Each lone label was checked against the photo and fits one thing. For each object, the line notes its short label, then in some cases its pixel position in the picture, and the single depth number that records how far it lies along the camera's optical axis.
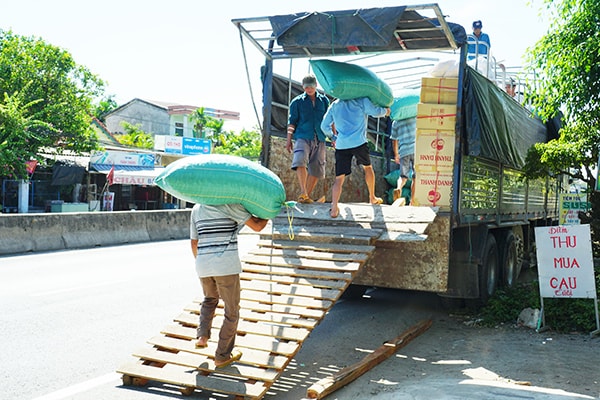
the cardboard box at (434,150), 7.46
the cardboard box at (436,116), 7.42
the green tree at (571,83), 7.69
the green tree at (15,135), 24.75
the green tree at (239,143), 58.99
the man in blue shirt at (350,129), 7.71
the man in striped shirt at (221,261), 4.94
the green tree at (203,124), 58.09
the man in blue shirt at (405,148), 9.33
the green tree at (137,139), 48.94
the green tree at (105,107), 60.27
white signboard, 7.15
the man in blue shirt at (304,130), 8.23
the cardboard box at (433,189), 7.46
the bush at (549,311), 7.30
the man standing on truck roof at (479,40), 10.48
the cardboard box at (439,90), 7.56
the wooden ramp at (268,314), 4.88
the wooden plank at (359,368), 4.72
